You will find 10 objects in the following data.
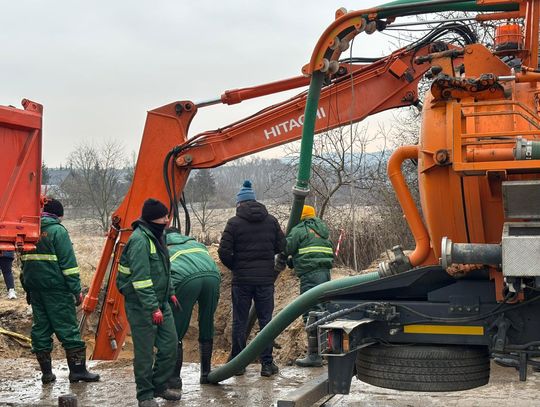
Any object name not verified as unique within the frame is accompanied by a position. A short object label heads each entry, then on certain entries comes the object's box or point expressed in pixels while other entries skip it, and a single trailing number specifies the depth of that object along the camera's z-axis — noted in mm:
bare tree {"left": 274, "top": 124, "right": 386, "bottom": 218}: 18719
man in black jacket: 9055
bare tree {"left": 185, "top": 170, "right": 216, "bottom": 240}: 38491
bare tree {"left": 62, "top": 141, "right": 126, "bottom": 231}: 39031
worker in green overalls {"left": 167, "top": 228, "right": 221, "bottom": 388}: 8250
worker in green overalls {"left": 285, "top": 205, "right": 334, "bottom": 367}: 9617
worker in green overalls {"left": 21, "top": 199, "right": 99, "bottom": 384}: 8562
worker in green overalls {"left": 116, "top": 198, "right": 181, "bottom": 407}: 7398
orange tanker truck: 5461
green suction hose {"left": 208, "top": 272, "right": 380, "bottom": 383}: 6695
